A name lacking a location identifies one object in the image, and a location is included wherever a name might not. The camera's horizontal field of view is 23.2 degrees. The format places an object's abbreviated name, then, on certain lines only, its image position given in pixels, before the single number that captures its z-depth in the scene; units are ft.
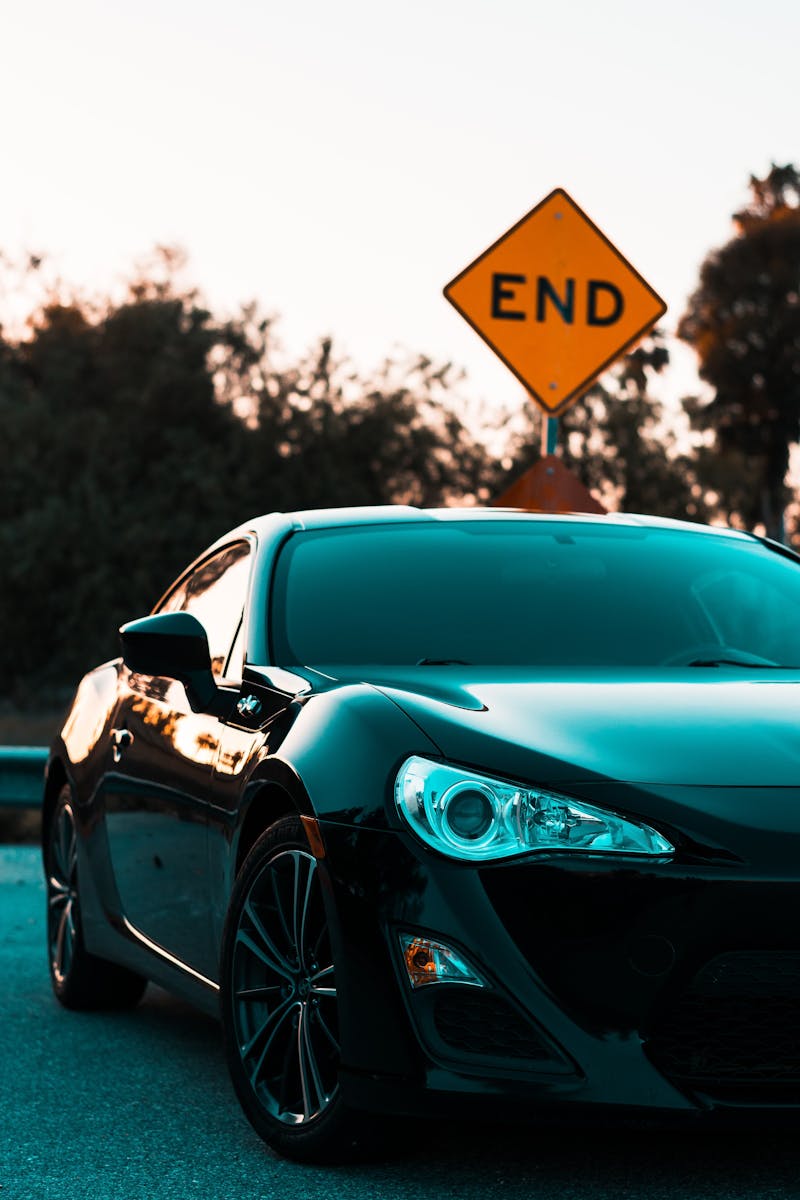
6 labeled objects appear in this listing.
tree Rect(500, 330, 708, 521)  117.08
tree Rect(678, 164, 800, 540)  183.42
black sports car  10.93
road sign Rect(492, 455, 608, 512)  28.04
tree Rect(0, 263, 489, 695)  113.80
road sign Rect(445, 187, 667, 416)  28.99
